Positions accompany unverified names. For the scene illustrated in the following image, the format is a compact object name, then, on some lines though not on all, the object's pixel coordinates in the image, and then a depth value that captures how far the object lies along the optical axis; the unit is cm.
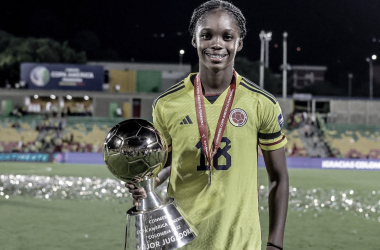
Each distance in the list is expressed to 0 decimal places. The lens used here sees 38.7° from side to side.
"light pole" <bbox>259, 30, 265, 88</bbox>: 3722
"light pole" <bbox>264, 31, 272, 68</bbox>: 3791
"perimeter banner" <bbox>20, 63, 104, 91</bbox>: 4416
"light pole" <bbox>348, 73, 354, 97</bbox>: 8755
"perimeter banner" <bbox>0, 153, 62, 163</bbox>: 3148
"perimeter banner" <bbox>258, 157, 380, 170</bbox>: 3083
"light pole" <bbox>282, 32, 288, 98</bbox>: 4091
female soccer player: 276
